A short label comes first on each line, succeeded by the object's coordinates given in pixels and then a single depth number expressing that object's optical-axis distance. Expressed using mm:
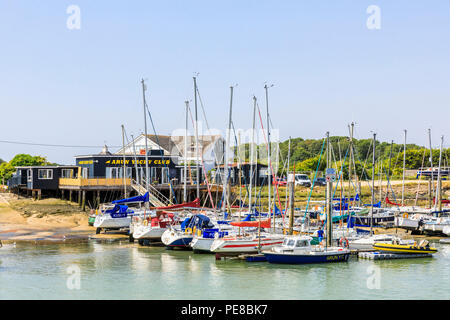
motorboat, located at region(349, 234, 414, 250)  43562
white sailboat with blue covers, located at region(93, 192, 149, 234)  54562
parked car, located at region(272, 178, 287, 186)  83406
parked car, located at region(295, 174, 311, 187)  91375
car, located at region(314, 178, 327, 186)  91688
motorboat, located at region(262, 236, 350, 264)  38656
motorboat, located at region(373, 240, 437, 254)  42094
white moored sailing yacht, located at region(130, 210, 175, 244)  48531
